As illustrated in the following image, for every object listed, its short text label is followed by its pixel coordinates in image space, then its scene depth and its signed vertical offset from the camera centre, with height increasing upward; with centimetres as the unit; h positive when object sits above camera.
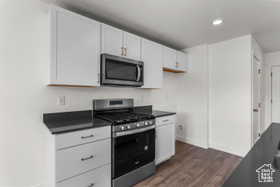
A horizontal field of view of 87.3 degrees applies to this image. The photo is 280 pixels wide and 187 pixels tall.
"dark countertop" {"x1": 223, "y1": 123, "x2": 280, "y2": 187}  72 -44
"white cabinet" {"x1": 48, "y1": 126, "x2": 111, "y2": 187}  146 -70
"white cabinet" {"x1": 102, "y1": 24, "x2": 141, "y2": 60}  206 +77
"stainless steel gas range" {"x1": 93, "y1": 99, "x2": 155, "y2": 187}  186 -68
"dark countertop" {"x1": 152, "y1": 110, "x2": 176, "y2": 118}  242 -36
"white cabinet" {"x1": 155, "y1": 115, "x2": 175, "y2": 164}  246 -82
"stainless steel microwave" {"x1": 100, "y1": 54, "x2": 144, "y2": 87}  201 +33
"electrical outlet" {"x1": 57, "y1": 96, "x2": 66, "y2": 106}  195 -8
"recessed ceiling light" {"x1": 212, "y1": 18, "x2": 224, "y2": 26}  221 +110
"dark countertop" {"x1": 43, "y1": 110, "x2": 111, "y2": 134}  154 -35
